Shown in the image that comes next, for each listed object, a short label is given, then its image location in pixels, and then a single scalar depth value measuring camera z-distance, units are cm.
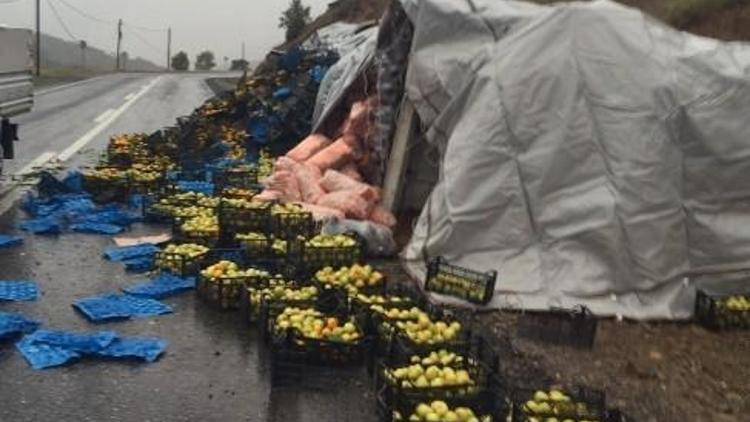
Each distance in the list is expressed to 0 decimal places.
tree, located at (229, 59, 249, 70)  9125
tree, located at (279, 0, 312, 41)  5053
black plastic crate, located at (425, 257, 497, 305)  857
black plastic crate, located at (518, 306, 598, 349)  774
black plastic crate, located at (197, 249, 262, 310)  830
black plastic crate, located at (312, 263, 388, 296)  833
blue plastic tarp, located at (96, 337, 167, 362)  694
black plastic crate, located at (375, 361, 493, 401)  562
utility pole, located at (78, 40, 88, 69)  9033
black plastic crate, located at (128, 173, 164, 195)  1387
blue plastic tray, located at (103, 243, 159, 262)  1005
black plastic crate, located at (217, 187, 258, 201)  1271
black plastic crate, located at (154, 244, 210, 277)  934
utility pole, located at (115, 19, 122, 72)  9662
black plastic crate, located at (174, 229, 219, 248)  1040
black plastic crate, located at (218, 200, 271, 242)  1052
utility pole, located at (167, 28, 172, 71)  12150
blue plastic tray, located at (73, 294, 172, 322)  791
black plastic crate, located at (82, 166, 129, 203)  1346
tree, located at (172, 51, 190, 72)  9494
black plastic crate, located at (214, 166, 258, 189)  1377
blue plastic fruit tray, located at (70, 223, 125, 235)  1147
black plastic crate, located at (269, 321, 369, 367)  674
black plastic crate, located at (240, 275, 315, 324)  754
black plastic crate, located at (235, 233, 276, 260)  973
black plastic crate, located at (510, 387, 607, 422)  535
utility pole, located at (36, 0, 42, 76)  5466
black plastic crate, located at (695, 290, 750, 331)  860
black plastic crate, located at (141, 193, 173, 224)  1214
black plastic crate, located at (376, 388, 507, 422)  555
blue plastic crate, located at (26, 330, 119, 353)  698
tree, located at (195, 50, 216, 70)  10719
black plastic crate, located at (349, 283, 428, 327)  763
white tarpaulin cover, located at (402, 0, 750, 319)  887
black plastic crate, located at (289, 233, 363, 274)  946
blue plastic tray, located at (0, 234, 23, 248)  1042
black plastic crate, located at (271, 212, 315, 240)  1070
